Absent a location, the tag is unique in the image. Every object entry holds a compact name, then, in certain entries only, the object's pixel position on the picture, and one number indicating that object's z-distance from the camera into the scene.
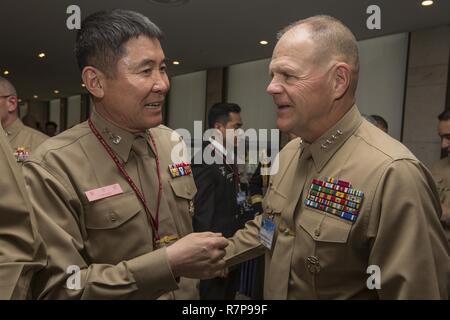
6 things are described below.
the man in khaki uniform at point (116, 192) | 1.12
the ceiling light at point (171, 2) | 4.73
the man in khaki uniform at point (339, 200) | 1.01
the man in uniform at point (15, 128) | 3.20
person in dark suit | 2.81
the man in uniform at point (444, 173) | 2.80
